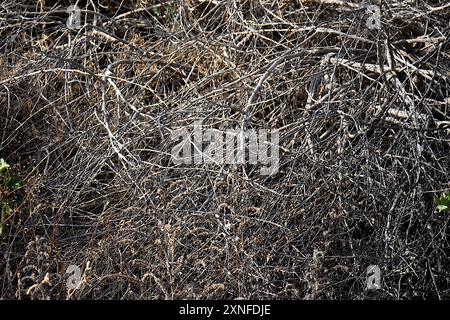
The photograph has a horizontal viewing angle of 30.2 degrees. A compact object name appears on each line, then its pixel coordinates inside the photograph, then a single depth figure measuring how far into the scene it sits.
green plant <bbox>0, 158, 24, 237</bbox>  3.08
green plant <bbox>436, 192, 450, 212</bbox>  2.72
